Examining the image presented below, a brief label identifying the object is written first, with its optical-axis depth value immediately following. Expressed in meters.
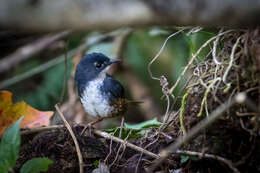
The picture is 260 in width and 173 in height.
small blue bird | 7.35
